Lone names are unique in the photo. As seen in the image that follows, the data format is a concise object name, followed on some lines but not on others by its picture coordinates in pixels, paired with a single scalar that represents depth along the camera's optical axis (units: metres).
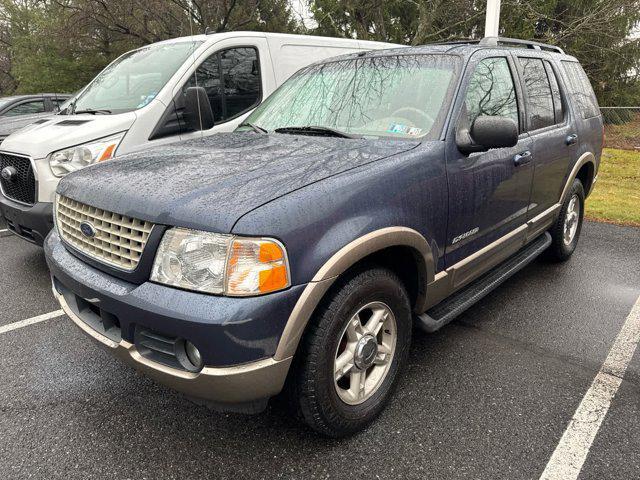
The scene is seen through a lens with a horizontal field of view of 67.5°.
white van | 3.96
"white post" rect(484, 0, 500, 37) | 8.35
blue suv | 1.83
